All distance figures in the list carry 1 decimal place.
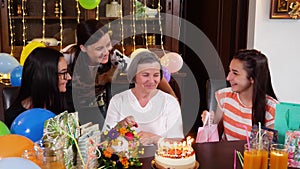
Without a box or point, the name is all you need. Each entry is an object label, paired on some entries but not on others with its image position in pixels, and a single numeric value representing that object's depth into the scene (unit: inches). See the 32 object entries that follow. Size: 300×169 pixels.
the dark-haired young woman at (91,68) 108.3
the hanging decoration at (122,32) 150.1
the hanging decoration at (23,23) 141.4
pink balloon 132.7
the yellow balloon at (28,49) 121.3
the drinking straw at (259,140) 59.4
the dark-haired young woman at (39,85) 80.7
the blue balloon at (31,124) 58.7
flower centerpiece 58.6
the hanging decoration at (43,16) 143.4
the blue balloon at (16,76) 107.7
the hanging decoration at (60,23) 144.6
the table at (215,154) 62.2
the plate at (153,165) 60.1
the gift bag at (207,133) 78.0
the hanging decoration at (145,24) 152.3
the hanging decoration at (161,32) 152.6
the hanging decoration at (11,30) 137.4
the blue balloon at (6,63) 116.2
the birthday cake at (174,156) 58.7
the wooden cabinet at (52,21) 138.6
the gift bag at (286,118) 63.3
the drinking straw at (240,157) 63.1
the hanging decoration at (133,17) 150.6
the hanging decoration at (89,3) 123.4
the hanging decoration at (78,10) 145.3
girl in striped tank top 83.2
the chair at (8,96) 86.3
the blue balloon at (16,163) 39.3
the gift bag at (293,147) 62.0
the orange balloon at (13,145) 47.8
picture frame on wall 123.6
